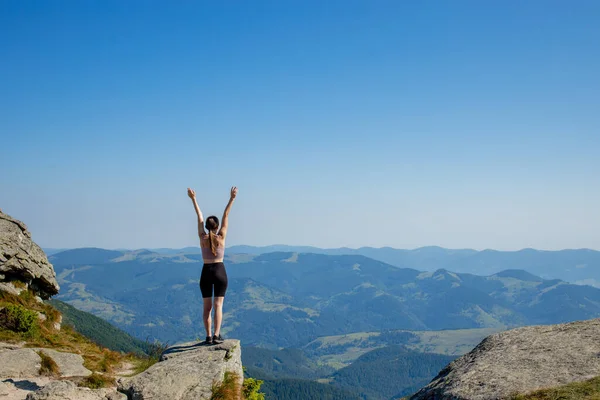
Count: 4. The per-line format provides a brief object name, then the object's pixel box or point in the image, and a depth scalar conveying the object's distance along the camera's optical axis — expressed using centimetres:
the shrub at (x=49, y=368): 1457
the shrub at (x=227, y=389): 1146
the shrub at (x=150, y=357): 1808
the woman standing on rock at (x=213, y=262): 1398
